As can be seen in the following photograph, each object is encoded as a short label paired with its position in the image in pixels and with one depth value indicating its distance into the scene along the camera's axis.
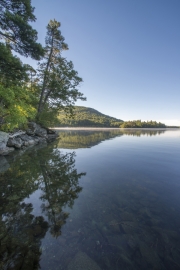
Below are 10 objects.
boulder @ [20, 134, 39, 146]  17.43
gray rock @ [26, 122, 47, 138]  20.89
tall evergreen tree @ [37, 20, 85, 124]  24.30
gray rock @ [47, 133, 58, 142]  26.32
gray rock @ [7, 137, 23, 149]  14.73
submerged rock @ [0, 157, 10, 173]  7.99
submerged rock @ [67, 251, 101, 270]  2.59
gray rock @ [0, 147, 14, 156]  12.20
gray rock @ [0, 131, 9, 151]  11.96
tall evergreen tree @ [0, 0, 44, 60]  9.96
